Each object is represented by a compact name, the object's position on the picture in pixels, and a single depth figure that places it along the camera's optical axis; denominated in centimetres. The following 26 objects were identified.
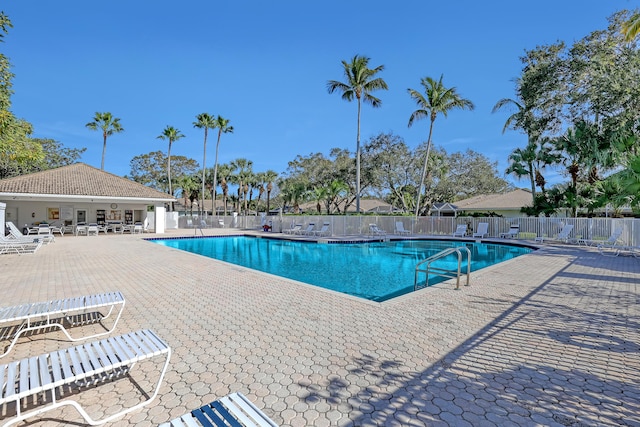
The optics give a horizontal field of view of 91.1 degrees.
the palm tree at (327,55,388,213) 2443
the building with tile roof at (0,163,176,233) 2025
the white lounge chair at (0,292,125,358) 406
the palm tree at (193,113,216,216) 3700
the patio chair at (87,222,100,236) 2156
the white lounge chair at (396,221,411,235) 2300
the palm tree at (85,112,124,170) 3555
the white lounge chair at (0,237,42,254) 1238
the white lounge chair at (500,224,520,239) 1950
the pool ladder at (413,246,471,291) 685
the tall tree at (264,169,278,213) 4431
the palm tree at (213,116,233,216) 3727
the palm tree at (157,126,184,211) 3675
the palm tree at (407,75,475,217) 2336
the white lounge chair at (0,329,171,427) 234
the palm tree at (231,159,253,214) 4455
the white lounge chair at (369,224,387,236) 2216
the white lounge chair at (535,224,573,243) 1725
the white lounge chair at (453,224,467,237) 2119
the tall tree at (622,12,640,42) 923
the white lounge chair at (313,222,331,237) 2208
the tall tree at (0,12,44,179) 802
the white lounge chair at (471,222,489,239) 2030
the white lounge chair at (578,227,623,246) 1417
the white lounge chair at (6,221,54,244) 1336
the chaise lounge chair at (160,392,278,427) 199
